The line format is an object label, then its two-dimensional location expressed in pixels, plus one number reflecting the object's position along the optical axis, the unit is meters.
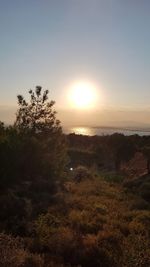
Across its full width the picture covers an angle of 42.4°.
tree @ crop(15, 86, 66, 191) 12.71
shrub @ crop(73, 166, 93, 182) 15.24
